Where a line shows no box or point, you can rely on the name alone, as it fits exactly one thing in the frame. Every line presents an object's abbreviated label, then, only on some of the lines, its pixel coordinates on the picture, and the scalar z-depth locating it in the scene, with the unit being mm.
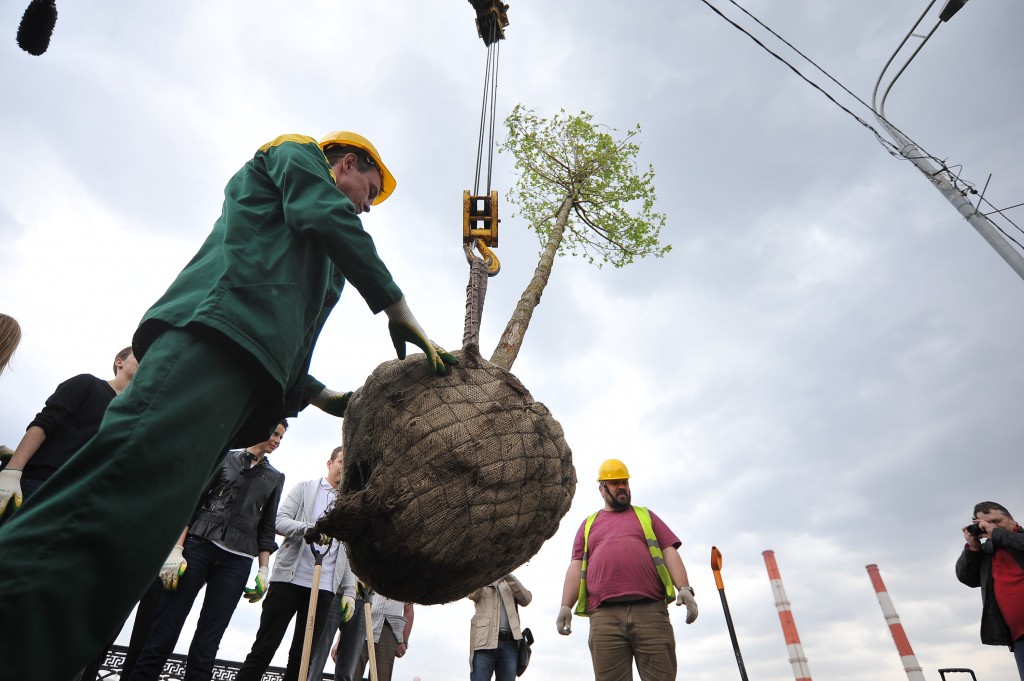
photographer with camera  4582
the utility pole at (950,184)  6664
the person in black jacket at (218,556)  3955
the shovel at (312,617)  4441
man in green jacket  1408
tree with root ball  2098
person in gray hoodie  4426
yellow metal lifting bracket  4160
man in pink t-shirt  4707
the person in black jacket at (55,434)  3115
